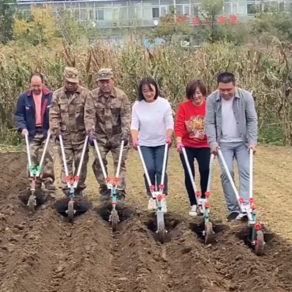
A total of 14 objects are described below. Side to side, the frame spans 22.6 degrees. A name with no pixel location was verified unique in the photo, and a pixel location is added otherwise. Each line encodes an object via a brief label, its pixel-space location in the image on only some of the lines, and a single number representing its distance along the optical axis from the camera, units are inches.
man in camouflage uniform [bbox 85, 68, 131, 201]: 390.0
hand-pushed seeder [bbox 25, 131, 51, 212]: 383.6
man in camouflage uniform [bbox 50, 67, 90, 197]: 404.5
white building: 1957.4
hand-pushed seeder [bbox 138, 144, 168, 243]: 315.6
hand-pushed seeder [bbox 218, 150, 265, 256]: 286.0
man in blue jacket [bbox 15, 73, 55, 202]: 425.7
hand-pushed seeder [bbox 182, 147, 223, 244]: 310.7
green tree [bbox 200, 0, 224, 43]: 1524.4
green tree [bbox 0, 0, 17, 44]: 1502.2
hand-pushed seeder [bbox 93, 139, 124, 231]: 340.2
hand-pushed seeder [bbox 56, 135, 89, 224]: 362.6
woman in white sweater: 376.5
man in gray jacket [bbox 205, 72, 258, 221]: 346.6
